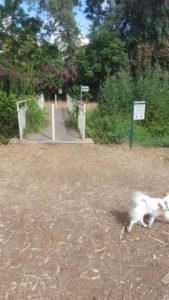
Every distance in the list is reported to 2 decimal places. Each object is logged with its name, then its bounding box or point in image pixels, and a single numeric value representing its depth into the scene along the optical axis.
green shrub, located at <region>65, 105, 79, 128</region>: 6.49
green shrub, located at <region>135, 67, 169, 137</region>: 5.64
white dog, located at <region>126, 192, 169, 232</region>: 2.28
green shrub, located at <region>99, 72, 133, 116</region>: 6.00
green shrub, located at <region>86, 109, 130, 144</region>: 5.11
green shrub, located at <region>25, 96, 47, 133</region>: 5.86
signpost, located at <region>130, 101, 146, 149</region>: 4.63
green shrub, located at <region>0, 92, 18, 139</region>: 5.37
